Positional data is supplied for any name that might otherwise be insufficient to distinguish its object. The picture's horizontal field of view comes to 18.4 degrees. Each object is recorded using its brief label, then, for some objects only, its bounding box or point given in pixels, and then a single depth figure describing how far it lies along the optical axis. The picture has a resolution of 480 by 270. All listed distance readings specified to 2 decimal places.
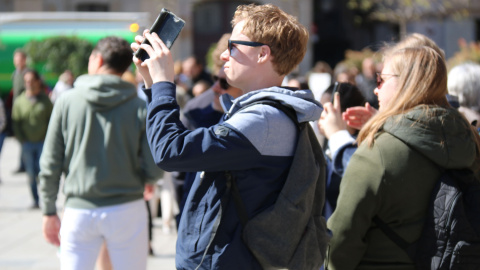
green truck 41.92
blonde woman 5.90
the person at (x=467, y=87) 9.90
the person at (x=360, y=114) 7.41
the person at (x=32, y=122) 20.53
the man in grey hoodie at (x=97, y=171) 8.38
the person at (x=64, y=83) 29.25
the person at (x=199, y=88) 17.21
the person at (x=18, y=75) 25.76
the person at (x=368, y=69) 30.88
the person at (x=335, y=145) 7.53
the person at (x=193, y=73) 28.58
